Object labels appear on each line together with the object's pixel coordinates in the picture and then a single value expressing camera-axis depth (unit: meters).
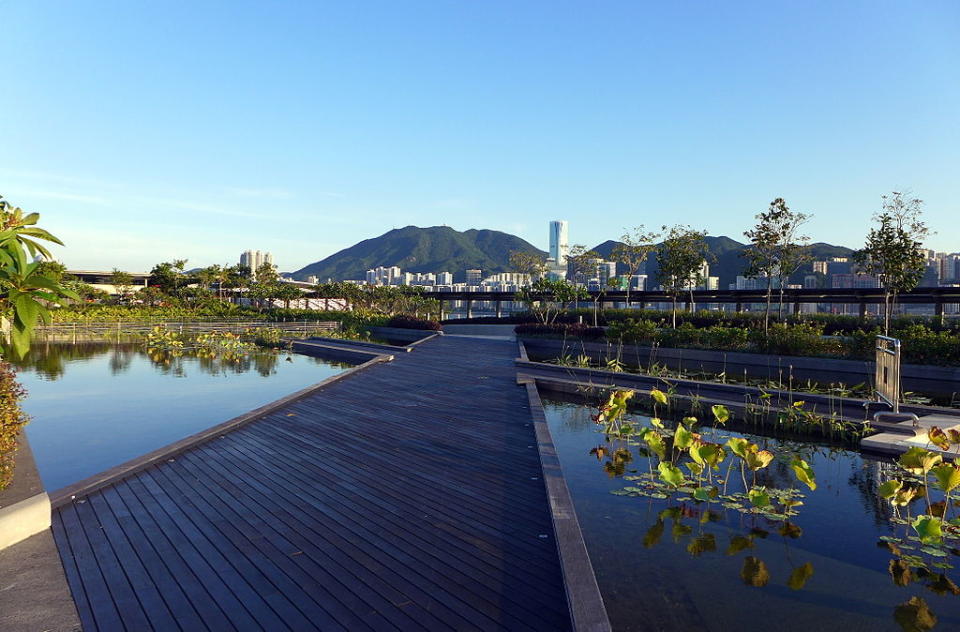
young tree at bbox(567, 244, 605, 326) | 46.18
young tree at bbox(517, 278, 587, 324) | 32.06
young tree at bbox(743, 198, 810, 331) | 27.48
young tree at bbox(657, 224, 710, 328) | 30.64
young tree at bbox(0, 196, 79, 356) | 3.57
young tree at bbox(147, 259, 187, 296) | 58.81
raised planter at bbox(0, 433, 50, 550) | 5.06
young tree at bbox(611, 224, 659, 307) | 38.41
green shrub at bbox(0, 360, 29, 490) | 6.41
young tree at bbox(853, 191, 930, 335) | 20.03
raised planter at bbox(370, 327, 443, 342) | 30.17
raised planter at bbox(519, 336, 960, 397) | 15.39
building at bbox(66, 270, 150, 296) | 80.78
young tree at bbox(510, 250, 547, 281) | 45.41
